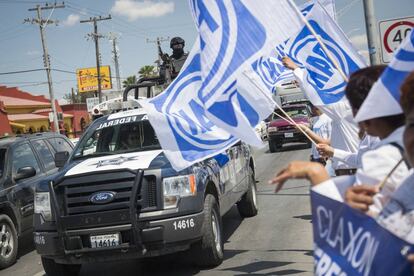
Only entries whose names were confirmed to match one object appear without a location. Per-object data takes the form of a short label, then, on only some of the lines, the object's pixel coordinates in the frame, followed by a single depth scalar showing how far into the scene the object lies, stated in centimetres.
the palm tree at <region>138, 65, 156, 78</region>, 7911
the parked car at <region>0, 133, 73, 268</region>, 784
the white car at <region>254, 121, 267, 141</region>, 2617
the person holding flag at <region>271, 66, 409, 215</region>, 233
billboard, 8425
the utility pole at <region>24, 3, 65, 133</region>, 4316
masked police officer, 966
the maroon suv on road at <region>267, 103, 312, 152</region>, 2128
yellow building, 4631
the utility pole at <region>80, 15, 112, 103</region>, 5303
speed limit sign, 910
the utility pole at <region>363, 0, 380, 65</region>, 966
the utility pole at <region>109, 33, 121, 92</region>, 7688
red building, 6531
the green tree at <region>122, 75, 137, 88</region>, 8331
